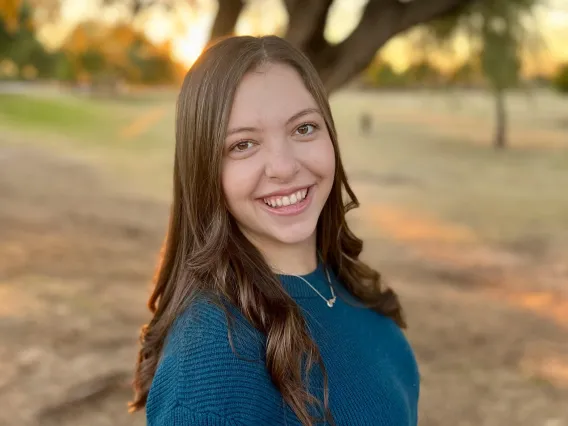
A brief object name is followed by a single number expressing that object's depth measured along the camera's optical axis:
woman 1.00
